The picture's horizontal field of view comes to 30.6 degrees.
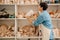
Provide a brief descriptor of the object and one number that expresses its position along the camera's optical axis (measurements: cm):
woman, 227
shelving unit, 291
